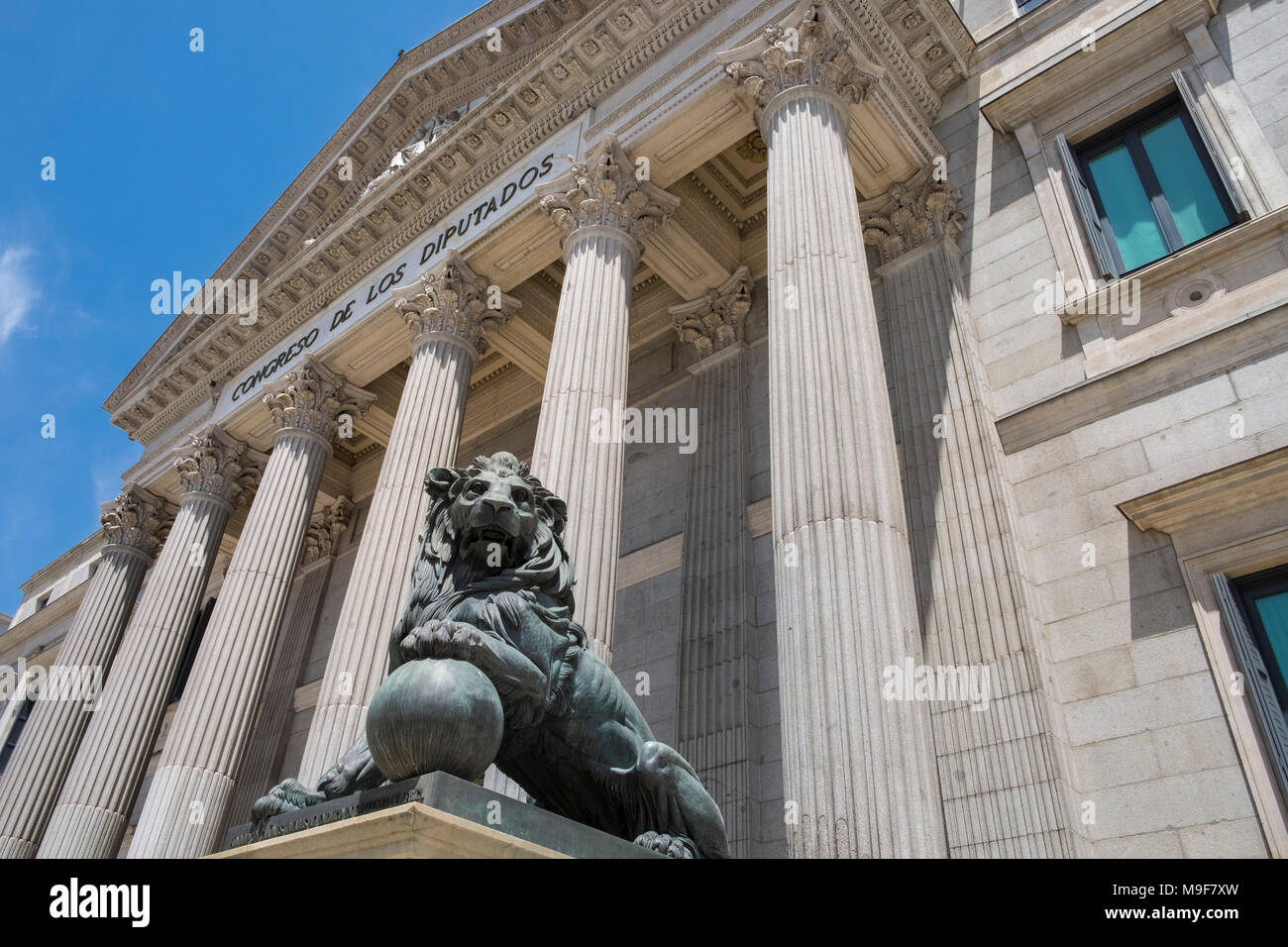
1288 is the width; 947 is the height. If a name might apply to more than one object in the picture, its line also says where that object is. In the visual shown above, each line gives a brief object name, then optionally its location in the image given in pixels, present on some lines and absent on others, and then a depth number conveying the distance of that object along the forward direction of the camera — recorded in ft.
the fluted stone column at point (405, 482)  40.24
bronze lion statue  14.38
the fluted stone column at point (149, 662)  53.16
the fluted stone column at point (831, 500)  23.95
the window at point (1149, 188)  39.47
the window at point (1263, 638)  28.91
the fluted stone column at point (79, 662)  60.59
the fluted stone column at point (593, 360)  35.55
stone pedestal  11.00
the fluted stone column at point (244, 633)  46.42
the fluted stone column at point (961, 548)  31.32
